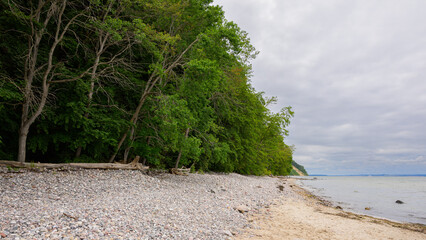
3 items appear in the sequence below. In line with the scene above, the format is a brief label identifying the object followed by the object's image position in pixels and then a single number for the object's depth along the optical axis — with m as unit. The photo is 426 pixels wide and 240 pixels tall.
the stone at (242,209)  8.80
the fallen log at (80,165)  8.93
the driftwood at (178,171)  16.00
